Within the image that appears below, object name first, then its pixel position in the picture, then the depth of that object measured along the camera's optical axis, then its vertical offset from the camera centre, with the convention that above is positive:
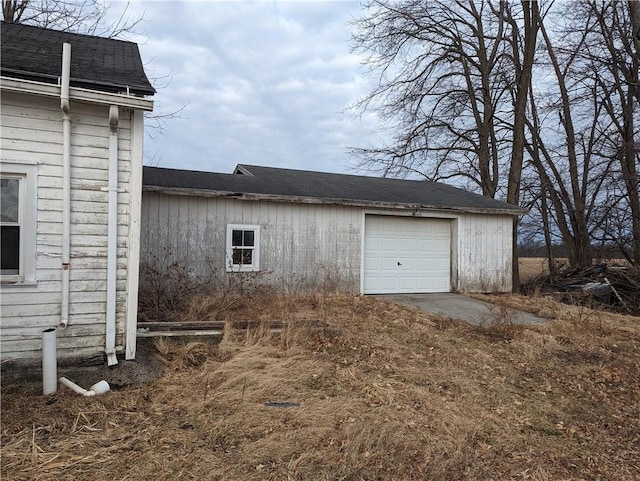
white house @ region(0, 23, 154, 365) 4.43 +0.47
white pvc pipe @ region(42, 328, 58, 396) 4.02 -1.14
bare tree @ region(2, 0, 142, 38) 13.15 +7.29
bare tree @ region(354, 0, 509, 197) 17.20 +7.07
